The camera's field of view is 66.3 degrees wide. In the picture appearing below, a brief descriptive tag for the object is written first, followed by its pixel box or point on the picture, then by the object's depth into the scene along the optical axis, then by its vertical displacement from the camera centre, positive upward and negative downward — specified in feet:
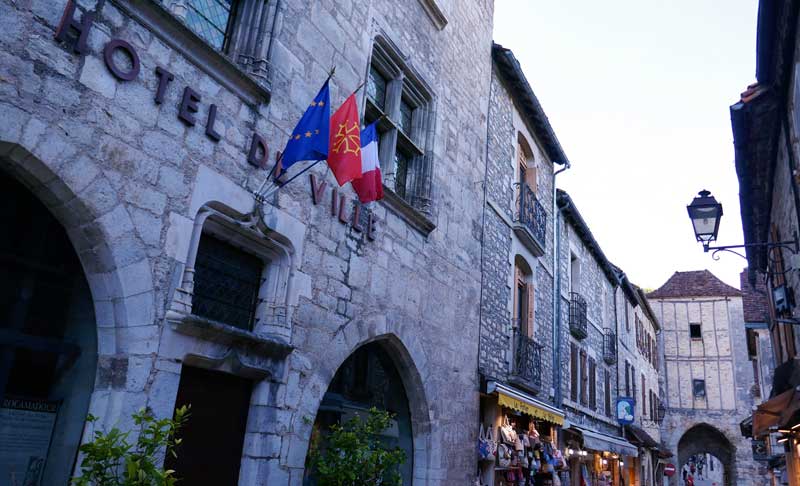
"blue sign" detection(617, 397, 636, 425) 58.29 +6.11
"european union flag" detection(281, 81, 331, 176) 14.78 +7.19
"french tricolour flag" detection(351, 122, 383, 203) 17.72 +7.73
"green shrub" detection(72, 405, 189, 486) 10.26 -0.45
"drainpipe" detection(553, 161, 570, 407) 40.70 +10.10
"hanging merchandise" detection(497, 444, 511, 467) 27.94 +0.46
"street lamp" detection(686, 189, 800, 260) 23.95 +9.85
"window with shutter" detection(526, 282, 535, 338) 36.49 +9.42
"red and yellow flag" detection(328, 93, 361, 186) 16.33 +7.81
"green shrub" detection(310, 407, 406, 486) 16.25 -0.13
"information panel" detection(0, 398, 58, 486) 11.37 -0.28
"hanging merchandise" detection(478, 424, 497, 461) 26.86 +0.79
